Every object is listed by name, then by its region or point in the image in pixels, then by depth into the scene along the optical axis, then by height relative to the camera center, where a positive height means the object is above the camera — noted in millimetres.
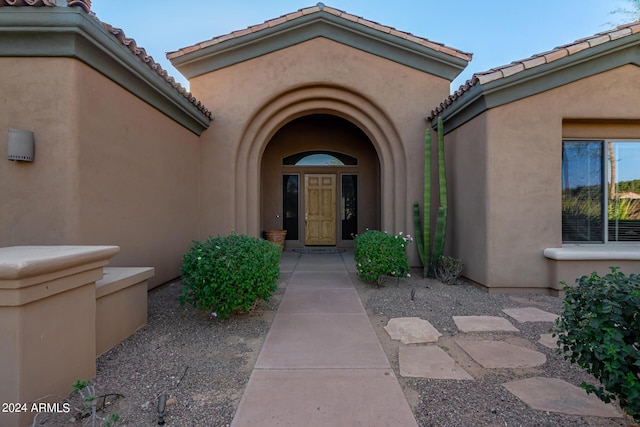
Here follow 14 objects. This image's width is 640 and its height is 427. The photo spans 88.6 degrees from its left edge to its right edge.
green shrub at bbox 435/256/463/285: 6258 -1049
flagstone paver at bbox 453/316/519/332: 4082 -1400
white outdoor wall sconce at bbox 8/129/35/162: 3799 +806
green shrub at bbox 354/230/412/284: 5746 -747
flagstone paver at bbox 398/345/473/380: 3002 -1453
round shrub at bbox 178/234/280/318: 3891 -737
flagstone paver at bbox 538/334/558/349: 3599 -1416
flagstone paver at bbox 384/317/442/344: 3788 -1408
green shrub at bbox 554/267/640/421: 1913 -735
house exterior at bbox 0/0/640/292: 3951 +1561
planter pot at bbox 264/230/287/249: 10336 -638
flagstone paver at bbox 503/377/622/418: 2436 -1446
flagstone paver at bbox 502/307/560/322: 4395 -1377
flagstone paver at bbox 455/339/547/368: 3203 -1440
